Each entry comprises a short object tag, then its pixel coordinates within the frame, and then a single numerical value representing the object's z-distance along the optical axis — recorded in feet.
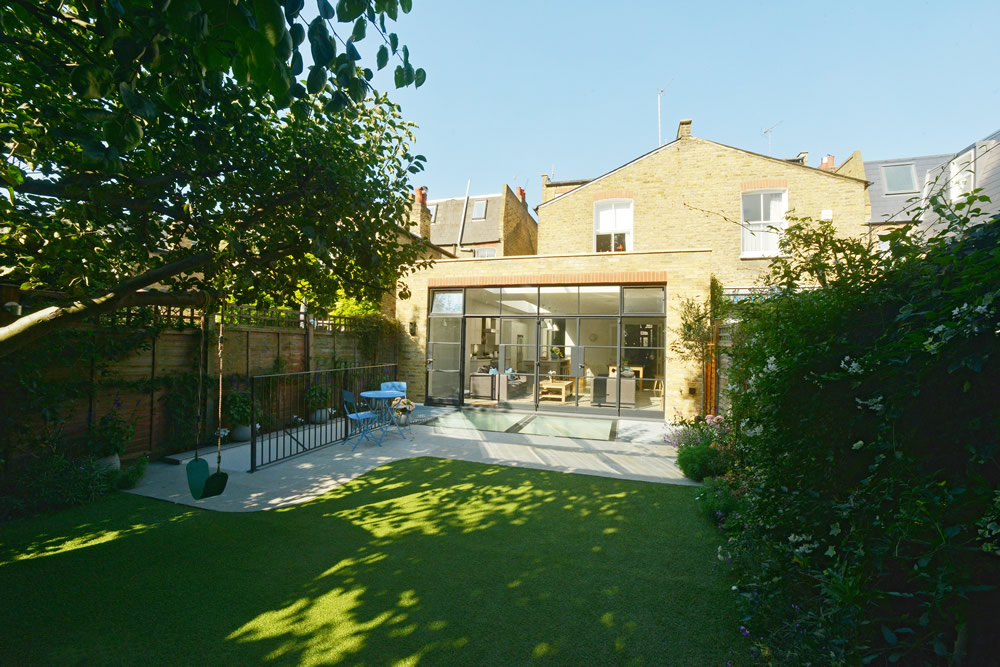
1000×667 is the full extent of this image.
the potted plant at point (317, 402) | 29.27
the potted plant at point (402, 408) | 30.25
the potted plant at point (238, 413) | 24.02
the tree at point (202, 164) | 4.95
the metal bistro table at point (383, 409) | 26.23
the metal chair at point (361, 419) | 24.85
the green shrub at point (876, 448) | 5.09
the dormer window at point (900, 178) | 58.90
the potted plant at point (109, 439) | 17.47
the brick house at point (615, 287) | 35.42
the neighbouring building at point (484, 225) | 69.42
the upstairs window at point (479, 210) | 76.79
